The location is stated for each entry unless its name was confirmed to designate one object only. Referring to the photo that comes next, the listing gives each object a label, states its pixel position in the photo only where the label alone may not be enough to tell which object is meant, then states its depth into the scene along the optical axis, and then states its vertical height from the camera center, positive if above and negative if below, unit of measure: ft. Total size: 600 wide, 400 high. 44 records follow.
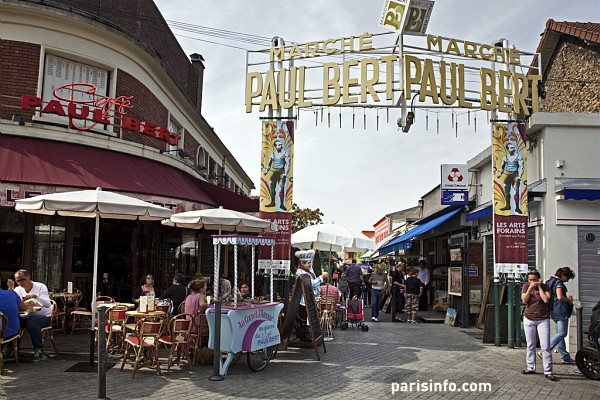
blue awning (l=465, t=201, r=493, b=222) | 43.31 +3.68
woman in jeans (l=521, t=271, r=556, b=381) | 26.99 -2.87
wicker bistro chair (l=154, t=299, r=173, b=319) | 30.20 -3.12
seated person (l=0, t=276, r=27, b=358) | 26.02 -2.93
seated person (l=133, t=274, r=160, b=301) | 35.77 -2.64
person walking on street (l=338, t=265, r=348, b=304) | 59.23 -3.36
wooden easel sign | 30.76 -3.23
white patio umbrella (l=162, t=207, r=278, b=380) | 33.76 +2.05
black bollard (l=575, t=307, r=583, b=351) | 29.63 -3.65
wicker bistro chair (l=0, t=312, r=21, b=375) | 25.34 -4.38
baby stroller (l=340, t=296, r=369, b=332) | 43.86 -4.84
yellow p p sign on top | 37.29 +16.53
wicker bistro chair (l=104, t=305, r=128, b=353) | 29.68 -4.05
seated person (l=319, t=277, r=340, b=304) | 40.49 -2.97
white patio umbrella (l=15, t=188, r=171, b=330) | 28.32 +2.34
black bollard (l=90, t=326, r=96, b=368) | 27.24 -4.93
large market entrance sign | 37.01 +12.15
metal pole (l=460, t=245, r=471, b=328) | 45.68 -2.81
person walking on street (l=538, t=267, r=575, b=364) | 29.25 -2.44
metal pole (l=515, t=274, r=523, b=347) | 36.24 -3.73
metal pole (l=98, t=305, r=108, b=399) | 21.17 -4.37
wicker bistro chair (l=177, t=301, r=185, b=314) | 31.94 -3.34
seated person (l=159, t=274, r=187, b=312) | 33.63 -2.70
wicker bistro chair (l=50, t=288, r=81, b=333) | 36.99 -3.80
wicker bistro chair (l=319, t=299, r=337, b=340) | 38.19 -4.40
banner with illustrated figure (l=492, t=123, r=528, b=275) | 36.70 +3.95
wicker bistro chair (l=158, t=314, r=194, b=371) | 26.81 -4.30
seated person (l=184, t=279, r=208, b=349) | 28.52 -2.61
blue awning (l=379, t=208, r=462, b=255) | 55.77 +2.50
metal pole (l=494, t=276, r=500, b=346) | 36.65 -3.61
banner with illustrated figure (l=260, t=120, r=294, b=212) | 38.52 +6.27
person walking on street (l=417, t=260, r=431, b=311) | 60.75 -3.28
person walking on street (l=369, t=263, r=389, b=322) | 51.47 -3.30
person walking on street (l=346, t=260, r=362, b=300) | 56.08 -2.52
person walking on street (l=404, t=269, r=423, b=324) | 50.42 -3.57
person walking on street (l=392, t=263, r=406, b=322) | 51.82 -3.48
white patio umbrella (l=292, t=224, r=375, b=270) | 42.93 +1.24
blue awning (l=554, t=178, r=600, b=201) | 34.01 +4.51
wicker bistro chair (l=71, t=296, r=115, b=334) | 36.07 -5.06
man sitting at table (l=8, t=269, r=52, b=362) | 28.12 -3.23
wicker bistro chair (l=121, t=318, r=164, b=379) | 25.71 -4.33
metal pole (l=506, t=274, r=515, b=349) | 35.76 -3.77
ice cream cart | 25.99 -3.63
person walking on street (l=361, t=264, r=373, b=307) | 74.80 -4.94
